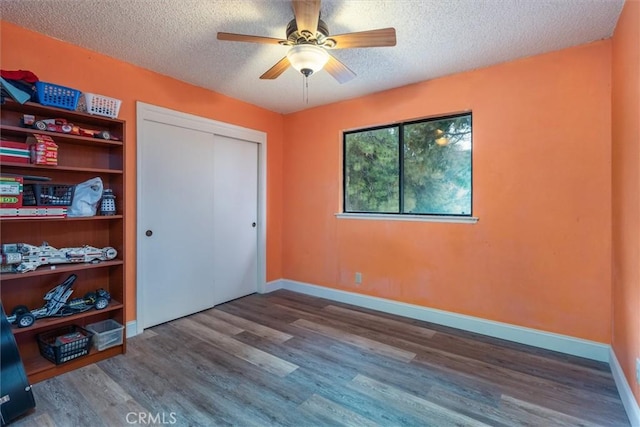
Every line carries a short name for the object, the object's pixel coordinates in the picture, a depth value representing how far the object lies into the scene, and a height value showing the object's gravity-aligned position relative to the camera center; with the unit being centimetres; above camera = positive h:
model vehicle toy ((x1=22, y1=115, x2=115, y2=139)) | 205 +63
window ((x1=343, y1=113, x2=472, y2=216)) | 298 +51
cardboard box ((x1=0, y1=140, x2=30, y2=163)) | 190 +41
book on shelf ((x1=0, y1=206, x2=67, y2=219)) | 190 +2
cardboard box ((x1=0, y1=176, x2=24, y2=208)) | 188 +16
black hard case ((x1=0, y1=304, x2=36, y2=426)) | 165 -94
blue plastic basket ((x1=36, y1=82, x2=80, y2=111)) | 203 +83
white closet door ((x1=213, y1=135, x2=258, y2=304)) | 360 -3
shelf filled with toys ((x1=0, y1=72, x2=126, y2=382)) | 199 -7
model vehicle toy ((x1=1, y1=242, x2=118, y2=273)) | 196 -28
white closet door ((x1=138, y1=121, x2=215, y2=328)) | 289 -7
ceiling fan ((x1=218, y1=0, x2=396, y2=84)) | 171 +107
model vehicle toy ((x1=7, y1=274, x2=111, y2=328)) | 201 -66
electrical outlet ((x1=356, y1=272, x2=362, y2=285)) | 361 -76
